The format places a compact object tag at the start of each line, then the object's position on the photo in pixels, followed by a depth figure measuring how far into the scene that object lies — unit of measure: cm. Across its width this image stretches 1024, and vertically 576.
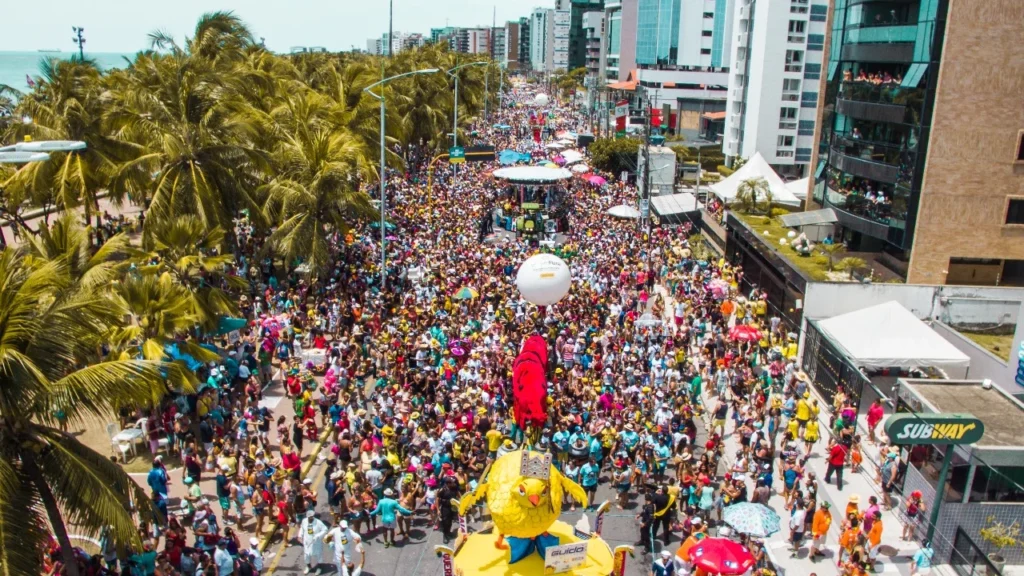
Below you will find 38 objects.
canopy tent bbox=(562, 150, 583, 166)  5452
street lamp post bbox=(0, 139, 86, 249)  948
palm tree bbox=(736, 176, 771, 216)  3531
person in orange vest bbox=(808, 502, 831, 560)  1351
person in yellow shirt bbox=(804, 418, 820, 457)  1731
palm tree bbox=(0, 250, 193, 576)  841
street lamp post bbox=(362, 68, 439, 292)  2663
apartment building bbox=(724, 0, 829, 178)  5959
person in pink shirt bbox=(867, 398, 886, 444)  1794
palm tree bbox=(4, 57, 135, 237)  2544
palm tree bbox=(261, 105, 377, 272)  2652
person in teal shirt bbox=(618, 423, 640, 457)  1588
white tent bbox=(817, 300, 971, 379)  1988
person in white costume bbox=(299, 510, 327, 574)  1280
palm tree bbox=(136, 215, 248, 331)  1883
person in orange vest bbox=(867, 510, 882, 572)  1314
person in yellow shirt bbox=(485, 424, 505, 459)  1598
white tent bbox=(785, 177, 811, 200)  4197
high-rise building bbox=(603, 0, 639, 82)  12619
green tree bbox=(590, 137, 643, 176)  5606
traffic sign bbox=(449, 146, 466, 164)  4079
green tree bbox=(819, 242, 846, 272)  2722
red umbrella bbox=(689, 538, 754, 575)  1038
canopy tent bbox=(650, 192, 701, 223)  4066
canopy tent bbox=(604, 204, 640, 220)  3791
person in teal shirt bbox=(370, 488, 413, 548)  1372
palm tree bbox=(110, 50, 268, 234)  2314
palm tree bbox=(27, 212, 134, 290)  1440
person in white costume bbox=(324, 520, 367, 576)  1245
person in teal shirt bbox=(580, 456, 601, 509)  1478
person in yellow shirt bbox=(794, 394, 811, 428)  1780
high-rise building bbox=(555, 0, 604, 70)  18275
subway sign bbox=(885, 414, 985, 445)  1298
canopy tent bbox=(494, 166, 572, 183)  3922
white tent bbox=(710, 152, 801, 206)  3830
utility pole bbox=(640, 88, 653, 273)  3292
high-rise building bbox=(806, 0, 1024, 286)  2434
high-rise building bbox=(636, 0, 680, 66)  10806
